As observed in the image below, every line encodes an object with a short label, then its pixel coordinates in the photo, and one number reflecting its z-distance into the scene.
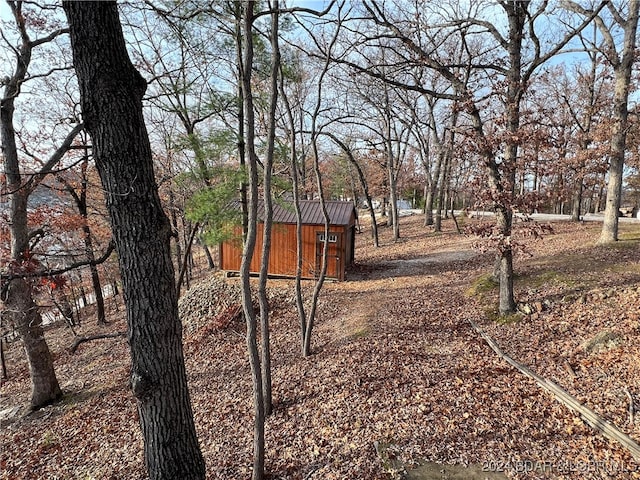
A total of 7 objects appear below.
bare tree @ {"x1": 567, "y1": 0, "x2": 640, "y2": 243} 8.91
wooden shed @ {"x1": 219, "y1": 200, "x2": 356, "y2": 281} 11.10
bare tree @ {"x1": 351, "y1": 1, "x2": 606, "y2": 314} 5.76
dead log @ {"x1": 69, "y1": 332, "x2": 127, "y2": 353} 5.53
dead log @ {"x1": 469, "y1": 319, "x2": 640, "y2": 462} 3.30
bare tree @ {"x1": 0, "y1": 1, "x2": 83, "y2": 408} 6.20
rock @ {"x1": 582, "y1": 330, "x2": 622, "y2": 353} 4.83
